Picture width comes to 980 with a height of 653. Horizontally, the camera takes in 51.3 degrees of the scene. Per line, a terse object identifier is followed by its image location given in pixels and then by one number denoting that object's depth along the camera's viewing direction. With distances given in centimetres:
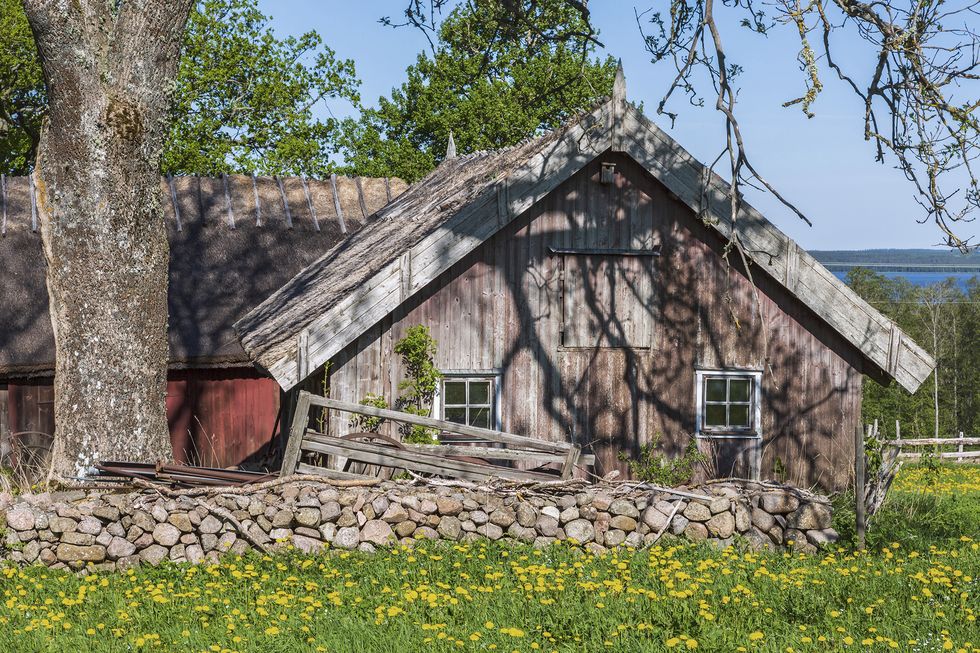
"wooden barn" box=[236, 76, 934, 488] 1194
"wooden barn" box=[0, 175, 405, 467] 1636
